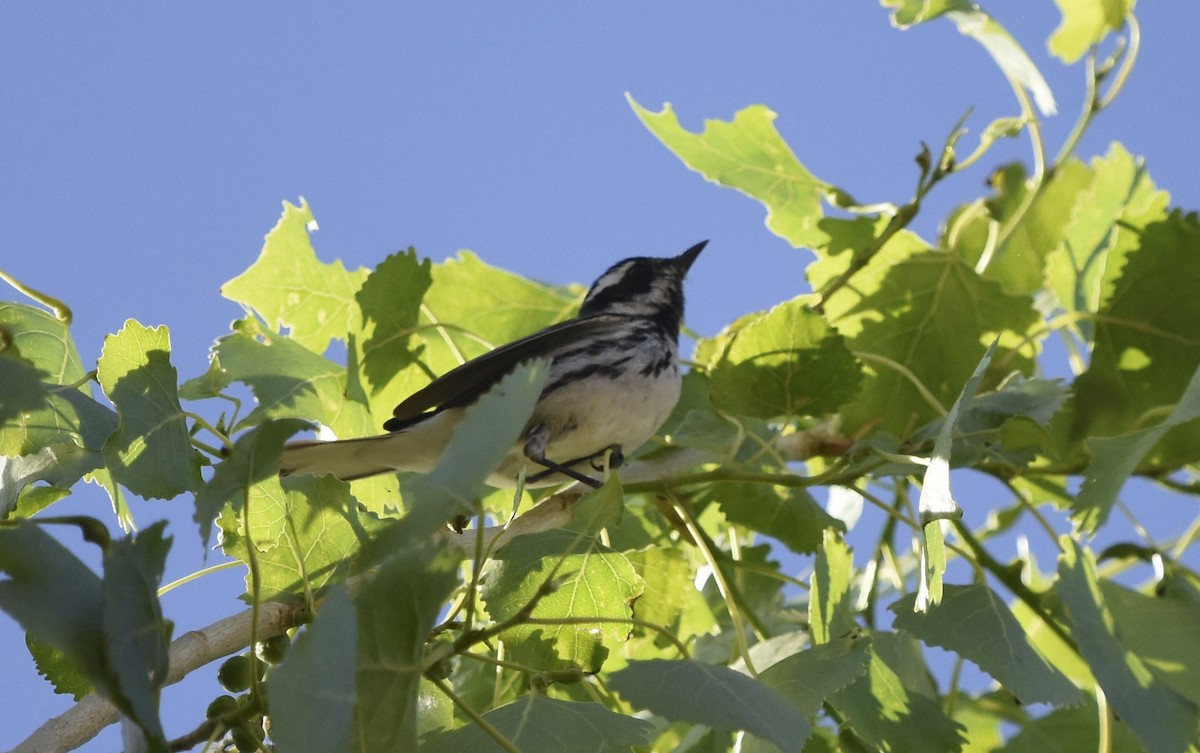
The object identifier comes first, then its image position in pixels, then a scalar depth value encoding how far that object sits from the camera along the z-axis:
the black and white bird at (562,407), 6.80
